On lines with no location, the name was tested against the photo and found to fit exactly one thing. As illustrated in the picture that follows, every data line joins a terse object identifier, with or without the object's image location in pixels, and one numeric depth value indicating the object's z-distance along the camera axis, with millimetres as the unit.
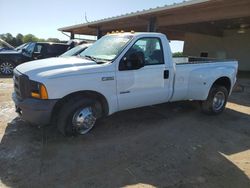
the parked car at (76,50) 5322
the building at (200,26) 8018
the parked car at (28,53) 9429
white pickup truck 3055
